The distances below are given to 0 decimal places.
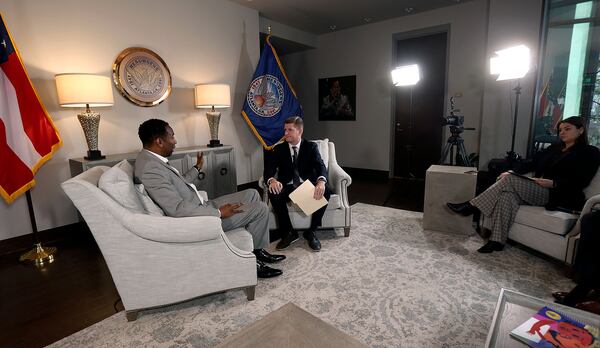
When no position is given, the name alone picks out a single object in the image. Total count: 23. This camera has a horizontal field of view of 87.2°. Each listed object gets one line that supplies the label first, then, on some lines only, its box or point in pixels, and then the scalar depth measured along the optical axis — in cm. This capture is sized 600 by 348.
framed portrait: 567
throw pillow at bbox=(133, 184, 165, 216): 168
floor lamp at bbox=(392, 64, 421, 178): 404
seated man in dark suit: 267
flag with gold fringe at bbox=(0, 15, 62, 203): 239
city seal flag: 441
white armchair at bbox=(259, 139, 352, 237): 271
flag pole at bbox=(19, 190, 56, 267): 252
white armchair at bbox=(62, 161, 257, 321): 151
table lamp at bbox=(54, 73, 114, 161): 252
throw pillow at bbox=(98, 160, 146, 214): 154
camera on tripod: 369
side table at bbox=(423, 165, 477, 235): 275
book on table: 106
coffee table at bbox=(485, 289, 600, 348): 113
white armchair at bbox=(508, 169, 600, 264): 207
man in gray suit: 169
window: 362
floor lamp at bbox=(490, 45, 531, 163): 312
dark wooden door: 480
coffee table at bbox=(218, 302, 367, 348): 105
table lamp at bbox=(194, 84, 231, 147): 366
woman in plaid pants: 226
